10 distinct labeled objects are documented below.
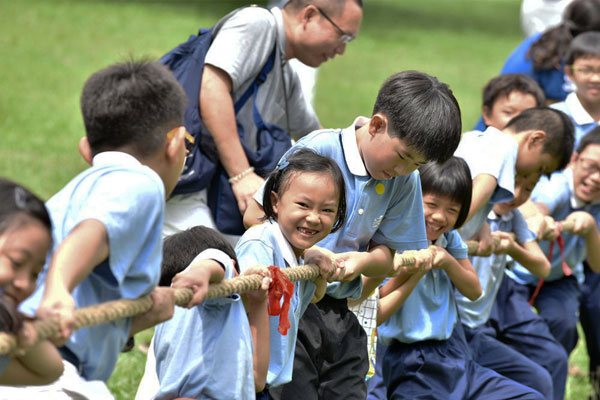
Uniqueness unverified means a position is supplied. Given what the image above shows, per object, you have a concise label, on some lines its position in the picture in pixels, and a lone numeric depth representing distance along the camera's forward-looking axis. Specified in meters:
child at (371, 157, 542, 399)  7.70
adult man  8.34
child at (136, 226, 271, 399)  5.62
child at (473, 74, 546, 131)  10.24
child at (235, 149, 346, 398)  6.22
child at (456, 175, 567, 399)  8.65
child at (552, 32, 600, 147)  11.08
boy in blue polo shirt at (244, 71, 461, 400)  6.53
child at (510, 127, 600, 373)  10.02
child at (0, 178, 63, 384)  4.18
